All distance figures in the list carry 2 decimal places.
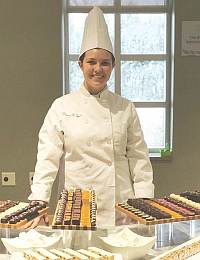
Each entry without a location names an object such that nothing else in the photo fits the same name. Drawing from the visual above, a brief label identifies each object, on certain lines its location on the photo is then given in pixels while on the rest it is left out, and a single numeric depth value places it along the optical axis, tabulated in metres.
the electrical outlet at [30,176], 3.01
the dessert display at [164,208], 1.25
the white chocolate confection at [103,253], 1.04
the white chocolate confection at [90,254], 1.03
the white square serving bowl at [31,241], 1.13
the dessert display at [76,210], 1.16
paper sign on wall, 2.98
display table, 1.17
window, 3.14
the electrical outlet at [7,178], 3.00
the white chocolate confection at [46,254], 1.02
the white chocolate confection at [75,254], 1.02
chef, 1.76
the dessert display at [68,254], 1.02
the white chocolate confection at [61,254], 1.02
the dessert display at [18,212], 1.20
